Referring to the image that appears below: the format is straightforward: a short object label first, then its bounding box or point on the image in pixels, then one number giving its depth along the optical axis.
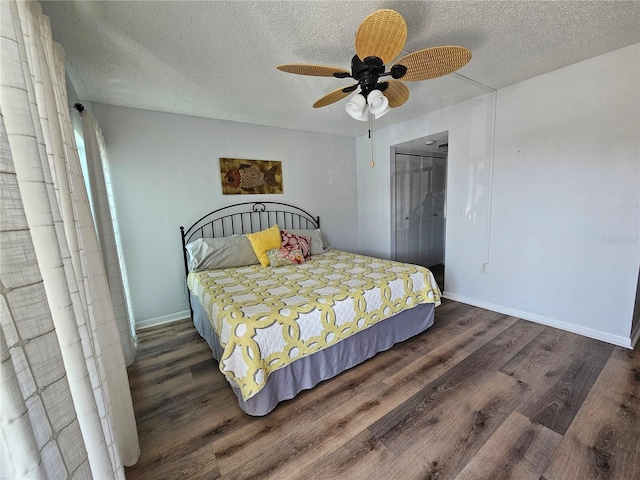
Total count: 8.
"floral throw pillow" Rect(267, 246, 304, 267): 3.00
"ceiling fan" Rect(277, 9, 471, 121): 1.32
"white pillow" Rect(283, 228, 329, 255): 3.53
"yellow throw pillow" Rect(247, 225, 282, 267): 3.05
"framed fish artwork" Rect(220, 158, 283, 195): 3.35
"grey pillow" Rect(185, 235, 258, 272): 2.88
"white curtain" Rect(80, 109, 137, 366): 2.01
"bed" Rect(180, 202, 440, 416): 1.62
